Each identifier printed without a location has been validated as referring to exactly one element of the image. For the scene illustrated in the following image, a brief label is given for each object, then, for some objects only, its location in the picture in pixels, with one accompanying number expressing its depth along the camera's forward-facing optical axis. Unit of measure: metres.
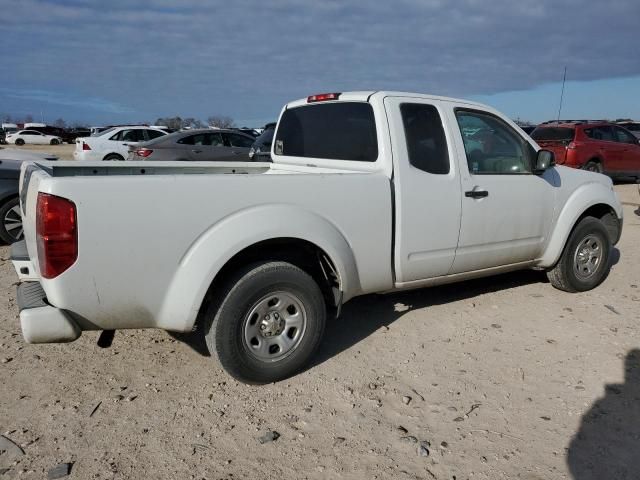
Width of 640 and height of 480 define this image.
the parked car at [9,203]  6.32
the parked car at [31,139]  44.63
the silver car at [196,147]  12.70
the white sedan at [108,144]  16.05
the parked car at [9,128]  53.95
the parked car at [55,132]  53.47
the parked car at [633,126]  21.98
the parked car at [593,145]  12.92
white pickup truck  2.72
